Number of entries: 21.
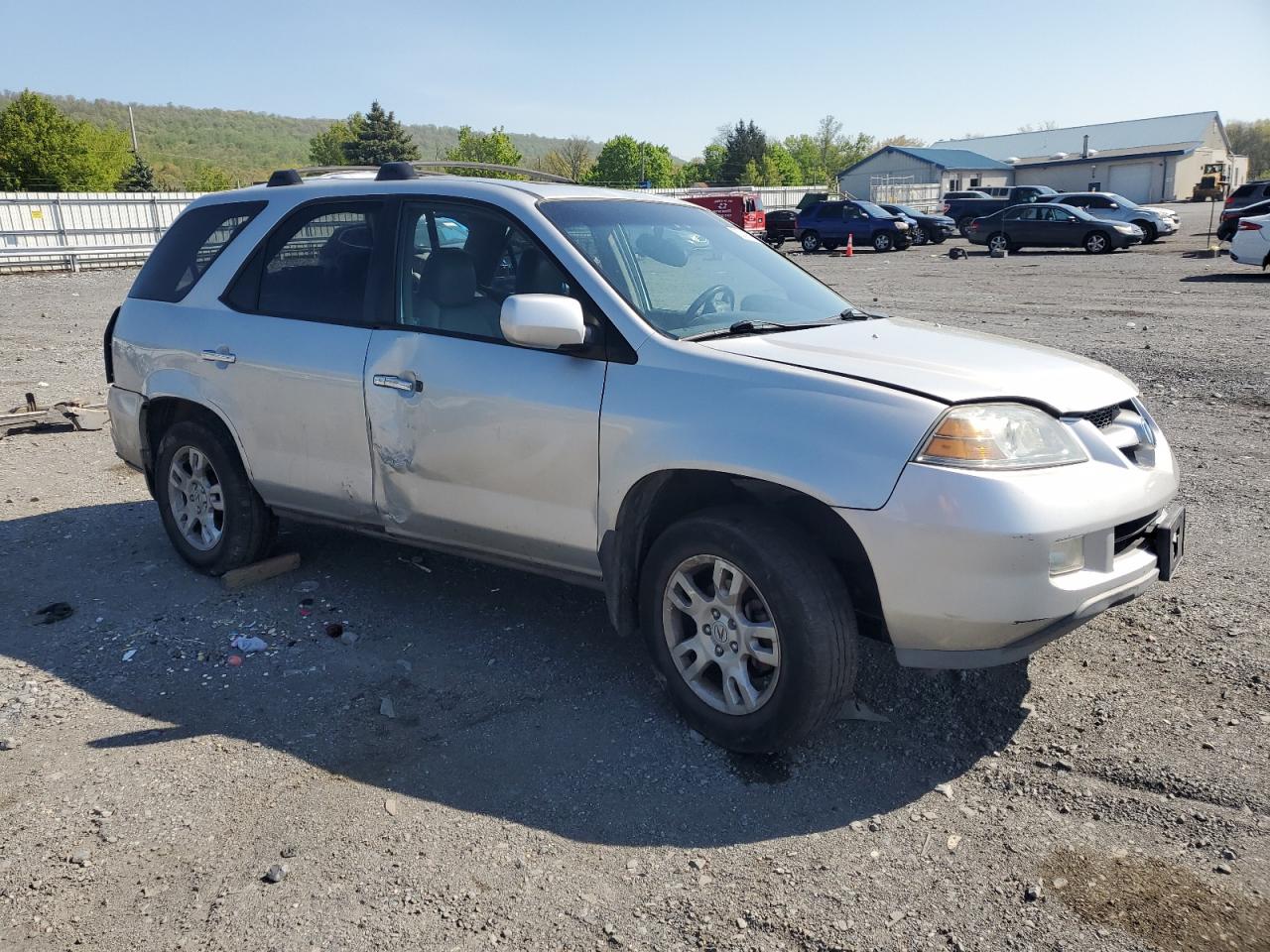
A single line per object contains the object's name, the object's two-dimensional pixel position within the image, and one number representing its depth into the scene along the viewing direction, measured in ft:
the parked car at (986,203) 129.80
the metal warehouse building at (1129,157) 238.07
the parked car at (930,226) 119.96
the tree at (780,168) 310.45
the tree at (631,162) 315.78
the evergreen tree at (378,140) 277.44
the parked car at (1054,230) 96.94
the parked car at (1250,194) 104.32
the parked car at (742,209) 115.44
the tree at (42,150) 180.24
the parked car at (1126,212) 103.35
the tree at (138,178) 215.72
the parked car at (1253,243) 64.08
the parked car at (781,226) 124.06
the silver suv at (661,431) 10.66
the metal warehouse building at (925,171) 237.04
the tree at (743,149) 301.84
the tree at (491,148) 315.37
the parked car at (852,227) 111.55
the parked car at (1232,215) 84.69
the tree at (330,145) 343.05
